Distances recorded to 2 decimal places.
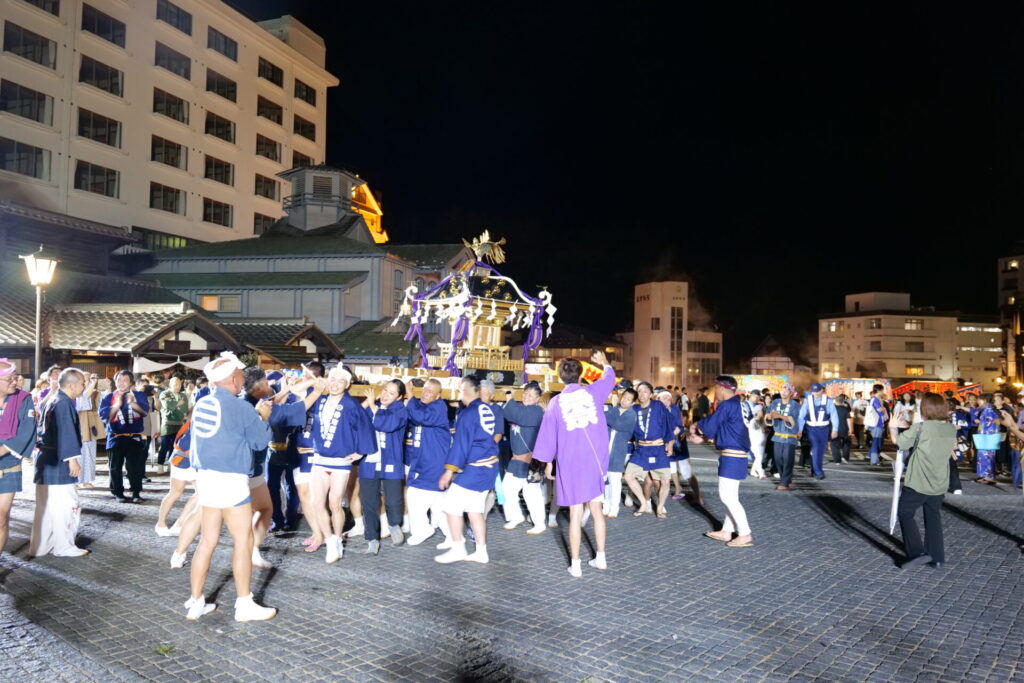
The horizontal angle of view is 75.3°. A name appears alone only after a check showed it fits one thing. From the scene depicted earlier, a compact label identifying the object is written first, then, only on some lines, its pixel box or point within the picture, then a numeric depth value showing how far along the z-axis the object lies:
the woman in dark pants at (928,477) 6.90
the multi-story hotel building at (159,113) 29.94
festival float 13.22
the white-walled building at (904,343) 66.81
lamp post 11.93
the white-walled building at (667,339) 70.69
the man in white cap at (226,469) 5.02
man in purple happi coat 6.57
